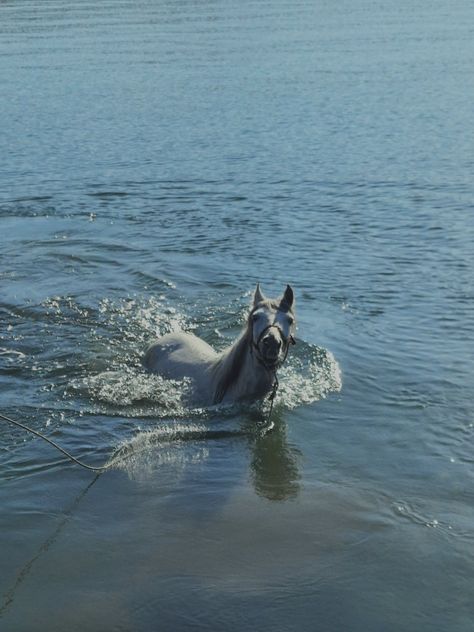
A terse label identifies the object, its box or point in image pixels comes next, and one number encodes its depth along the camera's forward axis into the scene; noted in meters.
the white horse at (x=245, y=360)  8.74
